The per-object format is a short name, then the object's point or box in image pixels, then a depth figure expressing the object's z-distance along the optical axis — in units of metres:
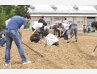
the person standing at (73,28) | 15.81
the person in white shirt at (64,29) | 17.53
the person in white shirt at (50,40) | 12.80
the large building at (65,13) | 41.44
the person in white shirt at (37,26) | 13.82
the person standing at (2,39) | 13.28
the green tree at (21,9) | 32.95
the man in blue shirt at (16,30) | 8.38
